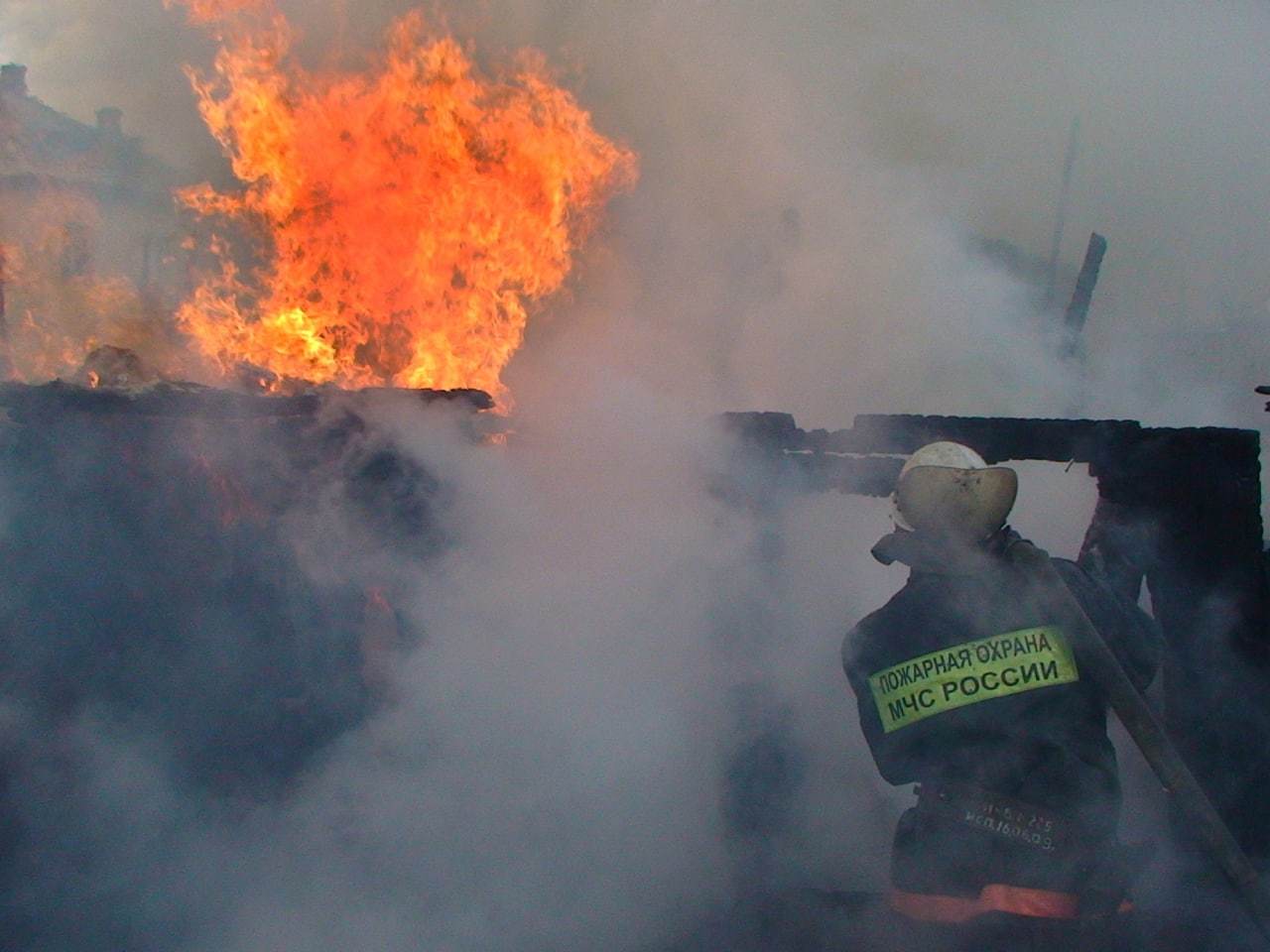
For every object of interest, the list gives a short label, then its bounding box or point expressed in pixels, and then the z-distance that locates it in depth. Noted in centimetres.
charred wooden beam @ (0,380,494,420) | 423
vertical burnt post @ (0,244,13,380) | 1297
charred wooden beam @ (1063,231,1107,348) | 882
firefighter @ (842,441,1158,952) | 292
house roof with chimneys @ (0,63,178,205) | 2391
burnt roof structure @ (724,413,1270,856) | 399
